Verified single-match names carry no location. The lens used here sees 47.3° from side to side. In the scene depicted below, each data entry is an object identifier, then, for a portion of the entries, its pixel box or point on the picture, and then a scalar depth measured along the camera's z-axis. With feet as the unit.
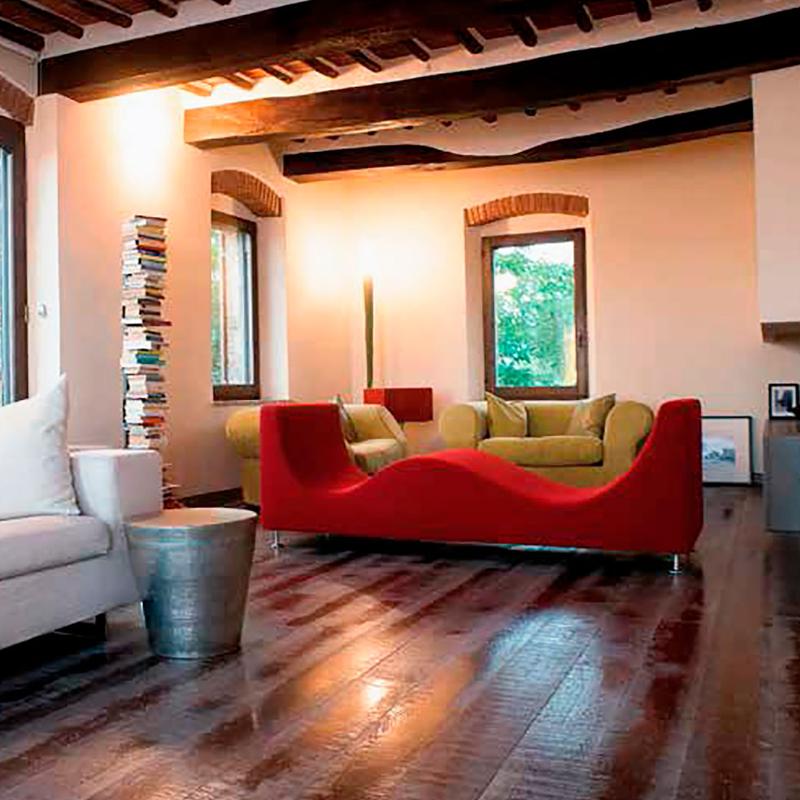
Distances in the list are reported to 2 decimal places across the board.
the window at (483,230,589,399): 26.25
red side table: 24.68
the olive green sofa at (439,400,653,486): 20.15
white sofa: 8.89
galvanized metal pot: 9.41
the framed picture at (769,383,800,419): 23.20
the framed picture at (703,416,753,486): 23.76
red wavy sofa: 13.28
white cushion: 9.87
